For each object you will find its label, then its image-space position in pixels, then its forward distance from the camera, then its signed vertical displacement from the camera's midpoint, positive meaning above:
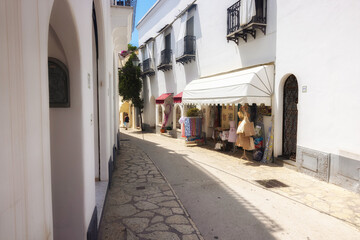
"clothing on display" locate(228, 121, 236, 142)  9.80 -0.90
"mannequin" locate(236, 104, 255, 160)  8.42 -0.76
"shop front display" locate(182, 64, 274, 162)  8.34 +0.35
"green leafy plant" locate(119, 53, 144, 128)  21.47 +2.55
